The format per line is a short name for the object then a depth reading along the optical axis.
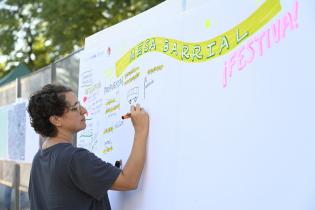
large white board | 1.95
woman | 2.85
